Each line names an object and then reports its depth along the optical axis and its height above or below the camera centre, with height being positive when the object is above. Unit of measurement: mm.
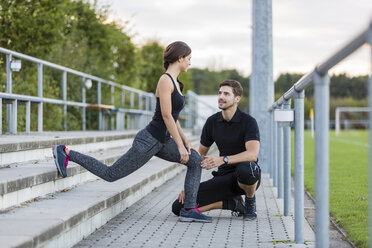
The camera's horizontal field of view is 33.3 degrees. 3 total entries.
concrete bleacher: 3570 -532
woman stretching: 4953 -157
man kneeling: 5266 -245
